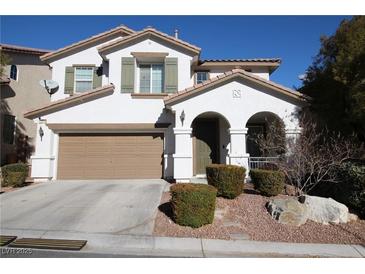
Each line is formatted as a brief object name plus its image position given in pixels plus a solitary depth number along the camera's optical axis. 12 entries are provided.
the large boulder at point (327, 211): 7.81
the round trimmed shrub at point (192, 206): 7.18
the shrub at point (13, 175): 11.83
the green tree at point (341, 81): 9.38
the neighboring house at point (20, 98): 16.86
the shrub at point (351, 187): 7.99
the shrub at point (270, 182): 9.20
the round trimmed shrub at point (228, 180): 9.06
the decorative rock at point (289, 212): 7.55
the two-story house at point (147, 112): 12.02
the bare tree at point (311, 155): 9.05
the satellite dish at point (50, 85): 14.35
